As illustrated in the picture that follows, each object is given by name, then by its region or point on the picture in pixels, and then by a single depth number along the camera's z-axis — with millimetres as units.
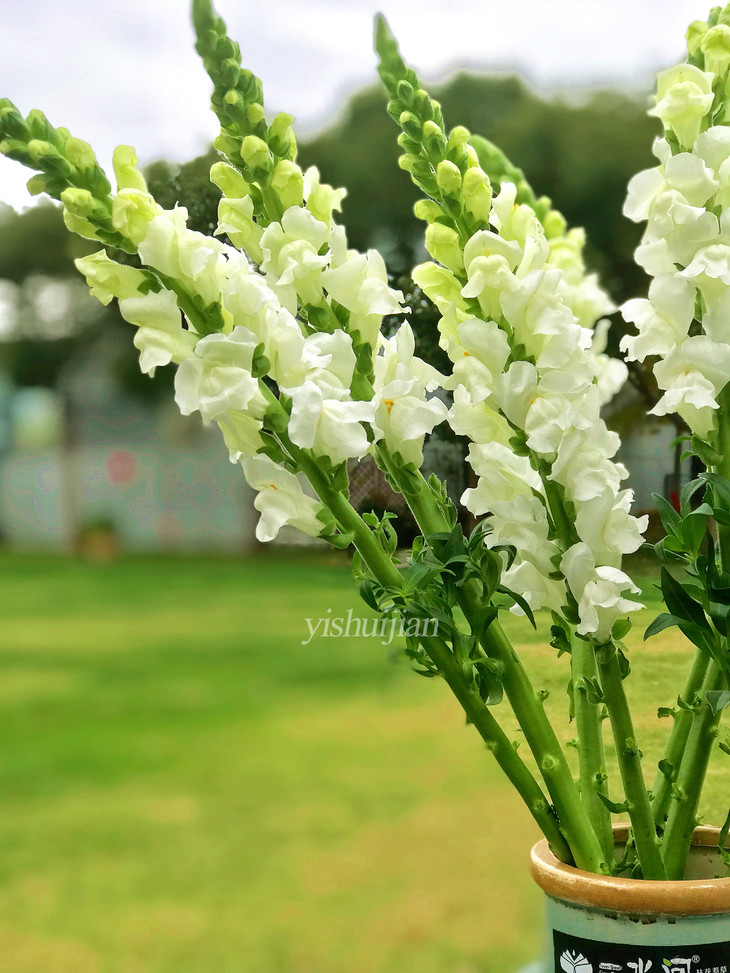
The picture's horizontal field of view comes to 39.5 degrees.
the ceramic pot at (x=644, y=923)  351
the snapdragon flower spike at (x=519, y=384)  346
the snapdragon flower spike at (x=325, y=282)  337
